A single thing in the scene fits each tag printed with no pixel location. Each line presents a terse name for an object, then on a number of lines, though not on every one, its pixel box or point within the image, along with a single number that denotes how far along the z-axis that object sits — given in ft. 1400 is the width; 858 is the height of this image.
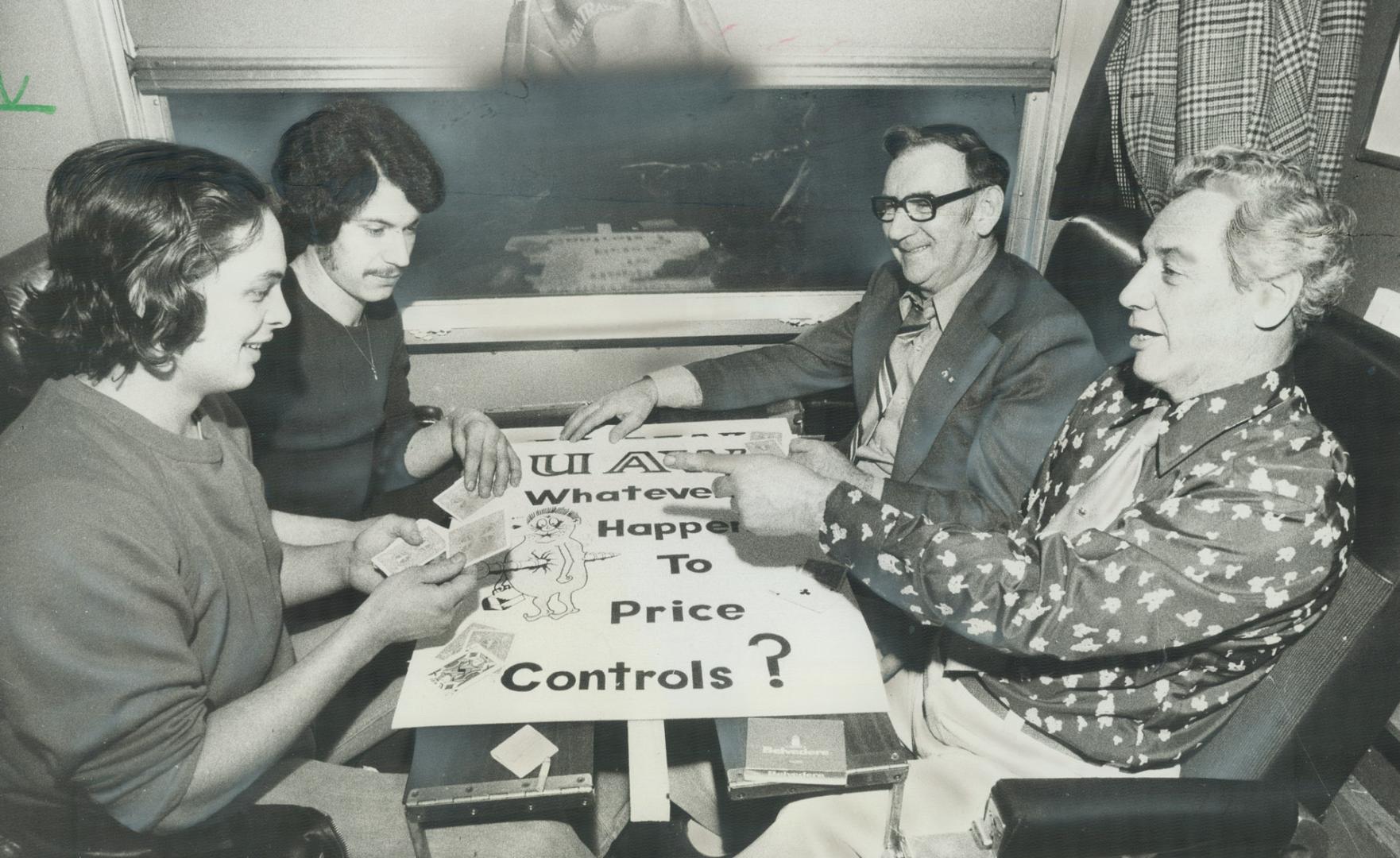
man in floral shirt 4.20
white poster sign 4.35
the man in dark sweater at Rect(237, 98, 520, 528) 6.18
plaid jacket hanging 6.61
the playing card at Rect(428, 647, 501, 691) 4.45
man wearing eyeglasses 6.32
